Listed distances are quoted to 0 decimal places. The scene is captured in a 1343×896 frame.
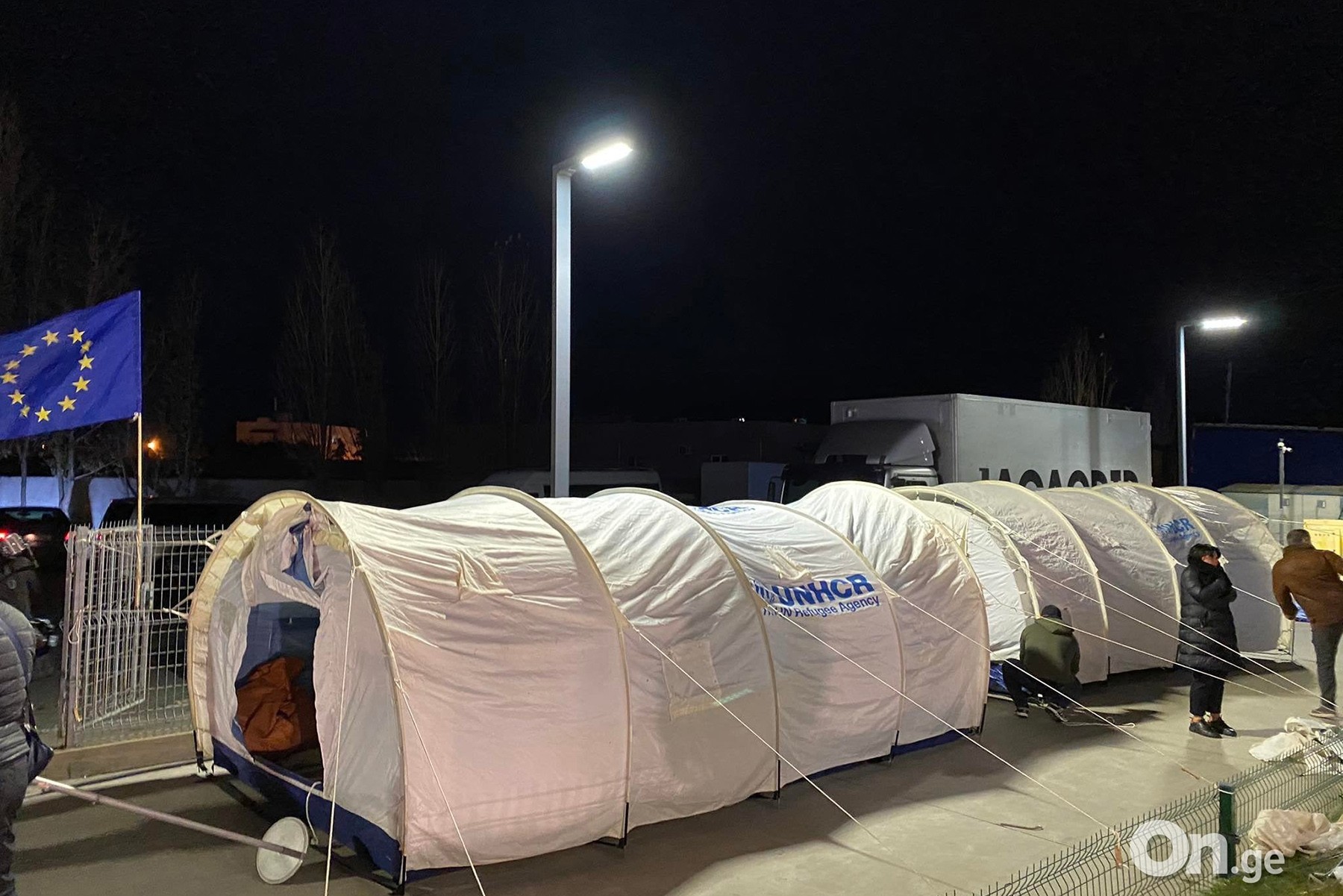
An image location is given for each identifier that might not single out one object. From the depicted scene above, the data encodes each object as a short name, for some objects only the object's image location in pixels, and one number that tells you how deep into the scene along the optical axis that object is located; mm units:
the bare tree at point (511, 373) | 25562
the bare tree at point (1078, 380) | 30344
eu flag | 8391
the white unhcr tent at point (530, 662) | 5820
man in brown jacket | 9625
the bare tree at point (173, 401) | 28797
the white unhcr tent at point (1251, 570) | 13242
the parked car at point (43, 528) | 20453
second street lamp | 16281
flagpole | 8195
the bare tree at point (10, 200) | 22312
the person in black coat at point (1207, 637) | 9438
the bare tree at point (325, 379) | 26203
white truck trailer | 15008
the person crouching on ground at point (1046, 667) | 9664
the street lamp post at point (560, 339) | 9117
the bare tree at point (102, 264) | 25016
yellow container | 13703
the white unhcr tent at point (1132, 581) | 11648
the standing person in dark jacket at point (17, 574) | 6344
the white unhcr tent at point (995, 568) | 11016
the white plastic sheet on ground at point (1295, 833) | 5586
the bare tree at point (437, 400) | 26109
